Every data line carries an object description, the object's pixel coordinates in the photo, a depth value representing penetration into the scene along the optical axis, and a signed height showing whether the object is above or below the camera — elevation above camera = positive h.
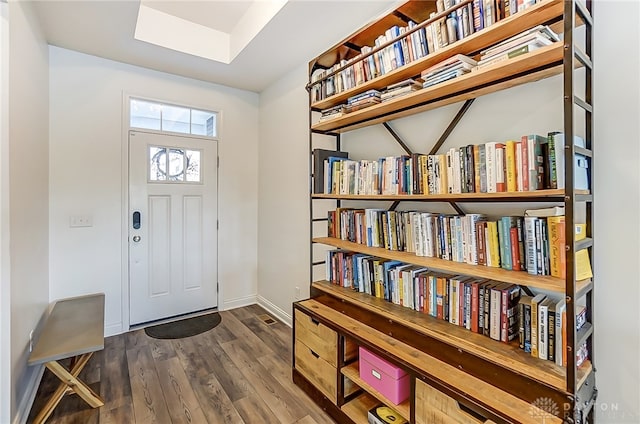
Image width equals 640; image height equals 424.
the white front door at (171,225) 3.01 -0.14
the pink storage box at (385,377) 1.46 -0.83
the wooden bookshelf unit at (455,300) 1.05 -0.46
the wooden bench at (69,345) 1.72 -0.79
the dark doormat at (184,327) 2.88 -1.16
